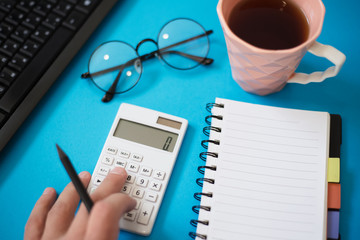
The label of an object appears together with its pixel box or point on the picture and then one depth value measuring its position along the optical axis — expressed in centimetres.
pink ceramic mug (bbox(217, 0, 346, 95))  39
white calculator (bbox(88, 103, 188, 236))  46
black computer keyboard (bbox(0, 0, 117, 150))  52
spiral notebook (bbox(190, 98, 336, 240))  44
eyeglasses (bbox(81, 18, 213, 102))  56
